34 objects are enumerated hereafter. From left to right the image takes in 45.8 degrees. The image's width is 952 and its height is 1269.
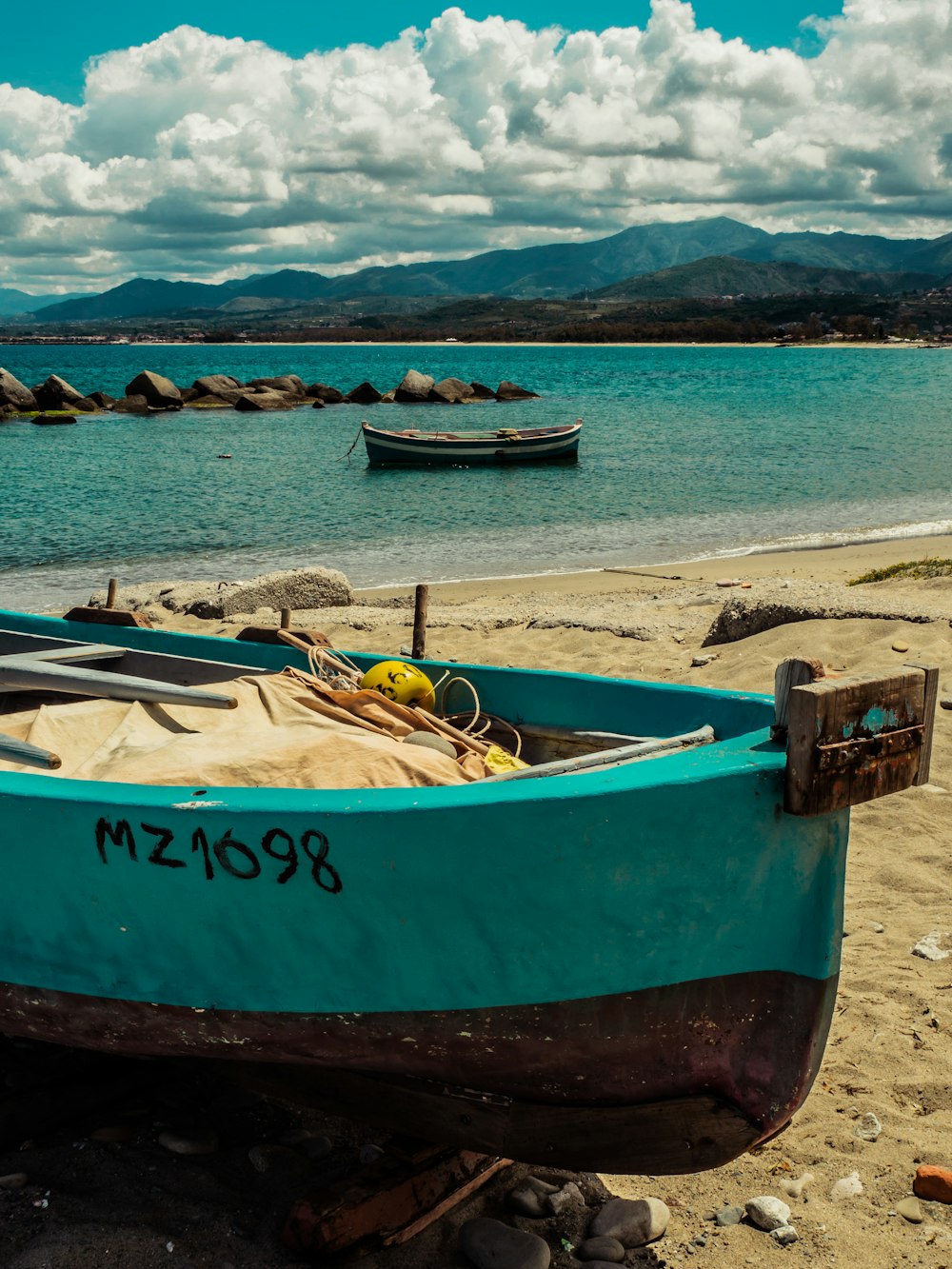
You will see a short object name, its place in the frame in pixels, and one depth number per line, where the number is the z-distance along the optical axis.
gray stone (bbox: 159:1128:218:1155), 3.30
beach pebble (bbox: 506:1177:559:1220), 3.15
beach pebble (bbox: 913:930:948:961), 4.16
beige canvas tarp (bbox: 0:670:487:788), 3.38
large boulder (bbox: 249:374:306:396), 49.59
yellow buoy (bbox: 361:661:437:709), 4.36
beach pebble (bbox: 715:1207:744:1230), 3.09
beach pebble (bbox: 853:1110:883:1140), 3.34
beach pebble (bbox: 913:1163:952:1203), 3.04
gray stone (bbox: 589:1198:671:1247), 3.01
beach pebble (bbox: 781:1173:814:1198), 3.15
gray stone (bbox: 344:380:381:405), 49.25
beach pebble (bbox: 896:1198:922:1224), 2.99
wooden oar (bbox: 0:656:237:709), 3.96
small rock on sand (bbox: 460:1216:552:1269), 2.85
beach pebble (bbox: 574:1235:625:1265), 2.92
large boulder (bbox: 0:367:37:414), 41.56
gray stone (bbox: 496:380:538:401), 49.78
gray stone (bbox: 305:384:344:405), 49.88
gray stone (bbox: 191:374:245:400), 47.59
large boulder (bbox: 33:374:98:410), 43.69
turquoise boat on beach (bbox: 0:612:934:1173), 2.75
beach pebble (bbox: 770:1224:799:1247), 2.95
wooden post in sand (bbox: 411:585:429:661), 5.78
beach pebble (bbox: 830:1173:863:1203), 3.11
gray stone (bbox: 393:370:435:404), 47.97
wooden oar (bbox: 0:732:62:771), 3.50
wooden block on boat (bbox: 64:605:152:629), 5.23
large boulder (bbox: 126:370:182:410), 44.81
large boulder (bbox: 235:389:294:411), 45.59
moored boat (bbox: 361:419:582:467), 26.70
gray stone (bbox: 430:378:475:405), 48.16
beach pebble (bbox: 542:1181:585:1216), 3.17
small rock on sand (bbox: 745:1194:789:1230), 3.03
